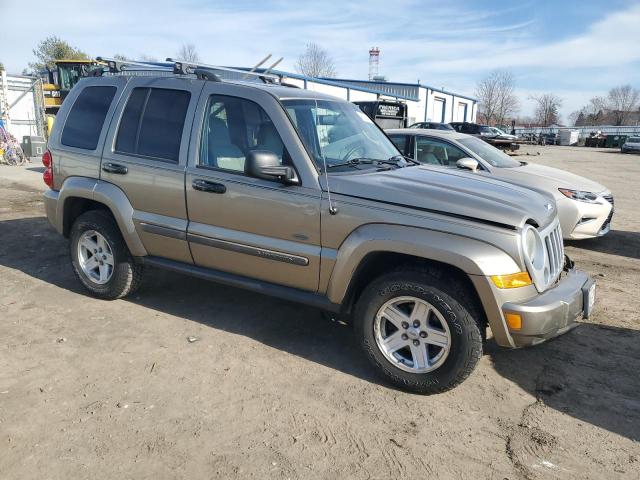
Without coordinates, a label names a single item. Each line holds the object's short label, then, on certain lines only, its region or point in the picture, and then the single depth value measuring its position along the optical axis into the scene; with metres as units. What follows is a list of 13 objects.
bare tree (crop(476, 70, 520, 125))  84.38
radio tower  67.25
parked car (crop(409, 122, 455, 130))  25.66
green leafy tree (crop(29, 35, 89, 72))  54.88
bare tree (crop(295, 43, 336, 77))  61.20
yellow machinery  21.66
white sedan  7.04
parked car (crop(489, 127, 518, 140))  30.32
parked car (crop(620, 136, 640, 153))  37.53
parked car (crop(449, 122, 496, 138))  32.06
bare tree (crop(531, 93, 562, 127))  93.06
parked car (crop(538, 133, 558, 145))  53.34
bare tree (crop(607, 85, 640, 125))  96.67
